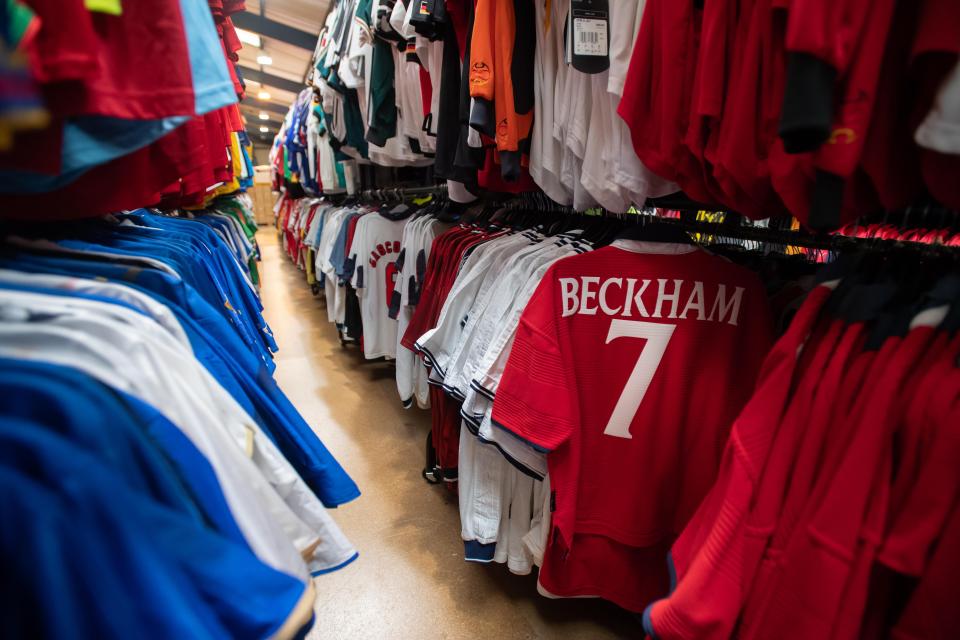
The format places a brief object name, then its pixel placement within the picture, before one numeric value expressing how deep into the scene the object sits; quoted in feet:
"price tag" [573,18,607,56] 3.17
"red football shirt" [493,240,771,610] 3.22
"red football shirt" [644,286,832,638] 2.16
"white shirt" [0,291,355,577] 1.50
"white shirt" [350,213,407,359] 8.43
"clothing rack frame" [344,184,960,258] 2.53
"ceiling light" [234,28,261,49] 20.80
